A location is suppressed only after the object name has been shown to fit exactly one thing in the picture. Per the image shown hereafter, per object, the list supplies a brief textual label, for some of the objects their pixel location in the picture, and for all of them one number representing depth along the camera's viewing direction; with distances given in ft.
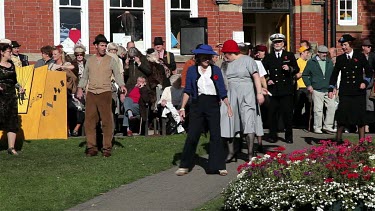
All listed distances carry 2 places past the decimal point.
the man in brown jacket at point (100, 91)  50.67
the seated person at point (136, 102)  62.59
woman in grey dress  47.70
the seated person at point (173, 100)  62.23
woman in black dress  51.11
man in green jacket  65.41
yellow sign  58.95
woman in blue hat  44.50
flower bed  32.09
